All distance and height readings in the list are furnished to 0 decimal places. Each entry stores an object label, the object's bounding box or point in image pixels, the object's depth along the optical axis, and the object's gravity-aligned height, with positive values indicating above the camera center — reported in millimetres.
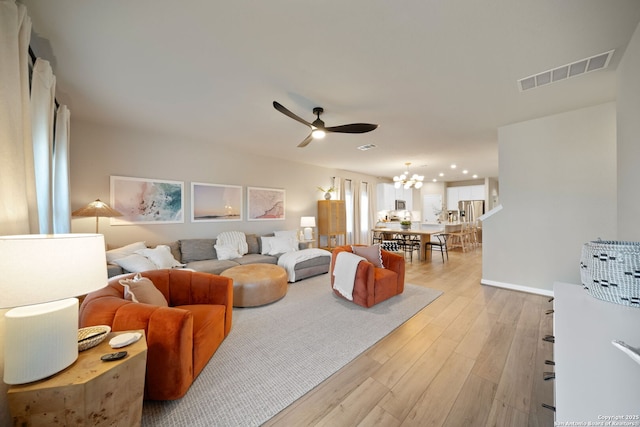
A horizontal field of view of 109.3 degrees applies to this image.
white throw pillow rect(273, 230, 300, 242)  5082 -483
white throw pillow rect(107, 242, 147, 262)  2911 -486
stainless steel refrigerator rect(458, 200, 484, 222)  9102 -15
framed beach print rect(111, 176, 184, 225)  3598 +252
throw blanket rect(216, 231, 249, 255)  4316 -517
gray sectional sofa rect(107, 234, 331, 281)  3709 -824
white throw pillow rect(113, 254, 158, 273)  2861 -614
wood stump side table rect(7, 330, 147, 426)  929 -784
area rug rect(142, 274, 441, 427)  1487 -1281
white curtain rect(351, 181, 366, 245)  7602 +7
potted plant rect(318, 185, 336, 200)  6389 +613
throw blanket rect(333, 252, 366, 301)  3025 -846
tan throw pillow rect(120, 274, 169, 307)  1752 -606
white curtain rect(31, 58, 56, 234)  1794 +688
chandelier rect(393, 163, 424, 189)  6203 +788
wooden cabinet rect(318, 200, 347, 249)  6359 -283
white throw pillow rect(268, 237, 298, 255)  4680 -693
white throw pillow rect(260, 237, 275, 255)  4676 -669
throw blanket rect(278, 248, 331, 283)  4047 -850
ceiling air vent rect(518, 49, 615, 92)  2068 +1340
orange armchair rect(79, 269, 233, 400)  1470 -796
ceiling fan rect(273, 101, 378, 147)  2670 +1012
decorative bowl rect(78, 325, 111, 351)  1186 -661
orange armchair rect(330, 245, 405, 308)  2932 -945
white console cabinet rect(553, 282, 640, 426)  599 -537
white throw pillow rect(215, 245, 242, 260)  4113 -707
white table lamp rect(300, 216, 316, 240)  5715 -319
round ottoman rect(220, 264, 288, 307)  2982 -979
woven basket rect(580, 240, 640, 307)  1214 -374
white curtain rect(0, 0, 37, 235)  1119 +436
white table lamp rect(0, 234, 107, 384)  872 -309
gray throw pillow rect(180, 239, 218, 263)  3945 -633
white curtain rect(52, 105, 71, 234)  2514 +478
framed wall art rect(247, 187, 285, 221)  5133 +216
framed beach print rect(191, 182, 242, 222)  4375 +239
